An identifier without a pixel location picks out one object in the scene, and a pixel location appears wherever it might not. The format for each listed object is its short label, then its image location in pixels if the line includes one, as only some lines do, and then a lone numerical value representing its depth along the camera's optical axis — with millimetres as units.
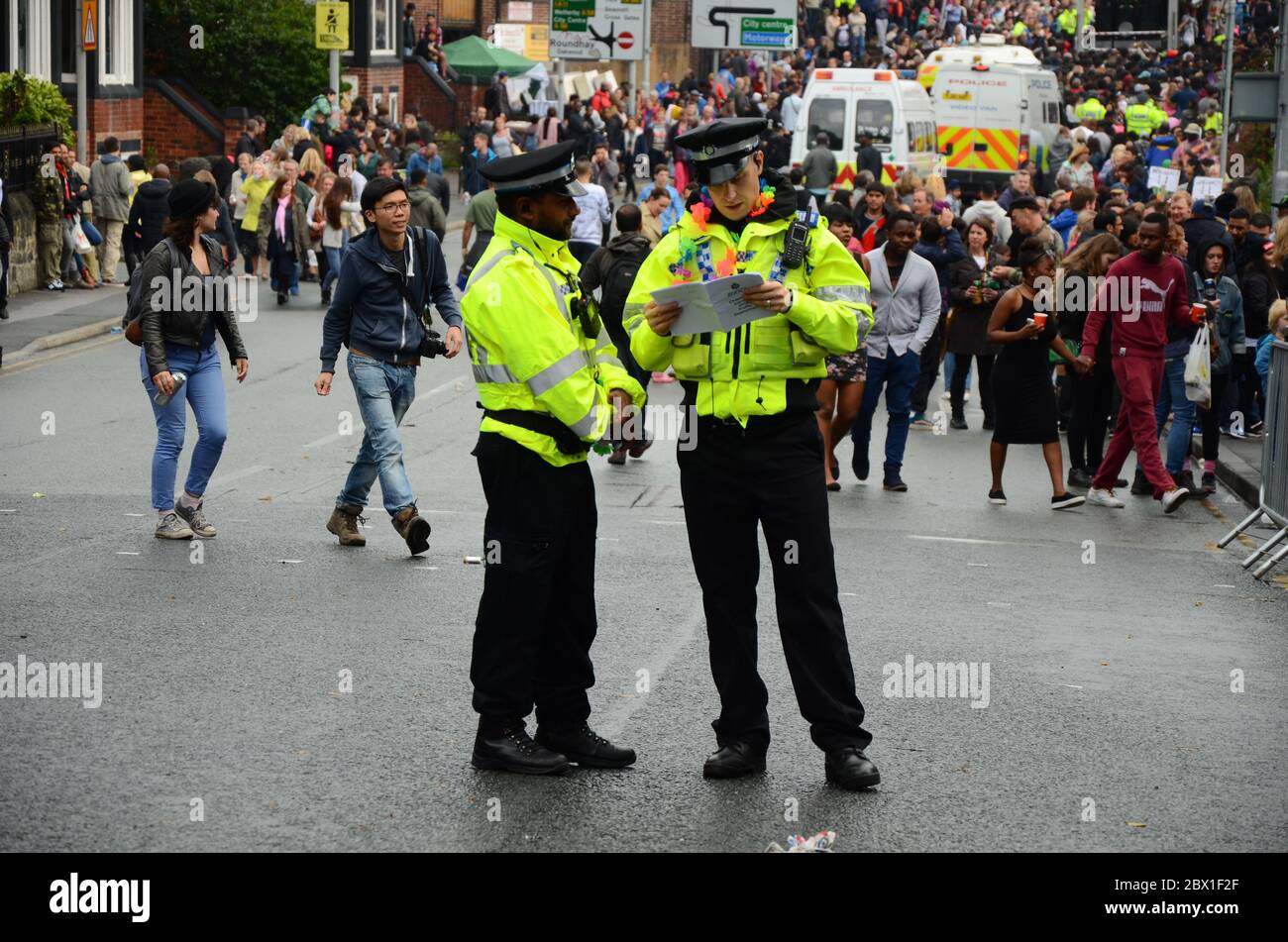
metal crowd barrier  10727
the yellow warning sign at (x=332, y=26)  31297
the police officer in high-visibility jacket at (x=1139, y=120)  38344
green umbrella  48031
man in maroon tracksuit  12570
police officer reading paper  6004
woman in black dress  12680
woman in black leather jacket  9984
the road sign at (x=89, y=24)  23203
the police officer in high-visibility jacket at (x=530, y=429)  5949
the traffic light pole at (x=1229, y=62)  25328
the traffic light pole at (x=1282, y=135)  15977
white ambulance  31969
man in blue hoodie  9914
